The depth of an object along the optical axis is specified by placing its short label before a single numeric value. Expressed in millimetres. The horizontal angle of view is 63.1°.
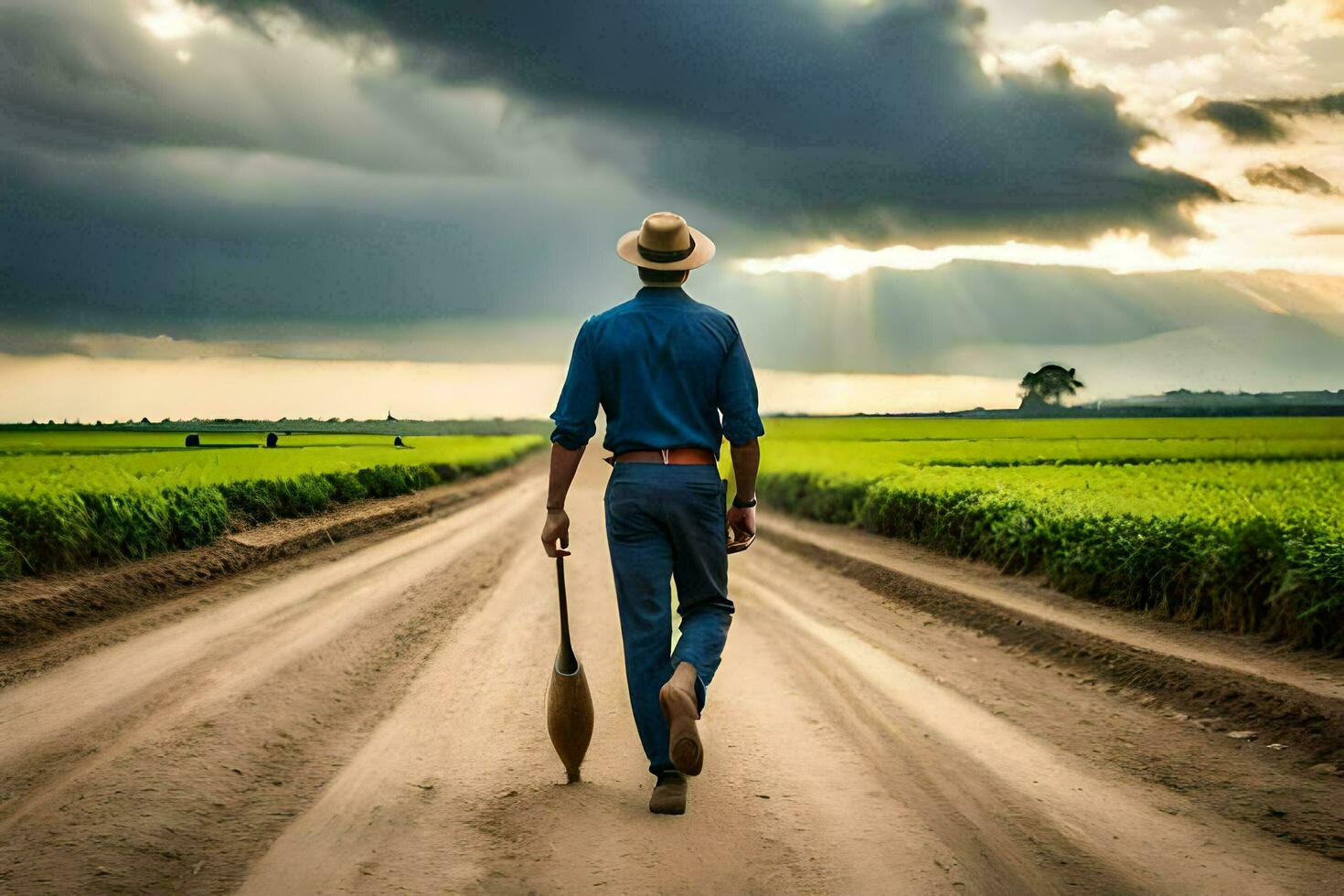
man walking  4820
